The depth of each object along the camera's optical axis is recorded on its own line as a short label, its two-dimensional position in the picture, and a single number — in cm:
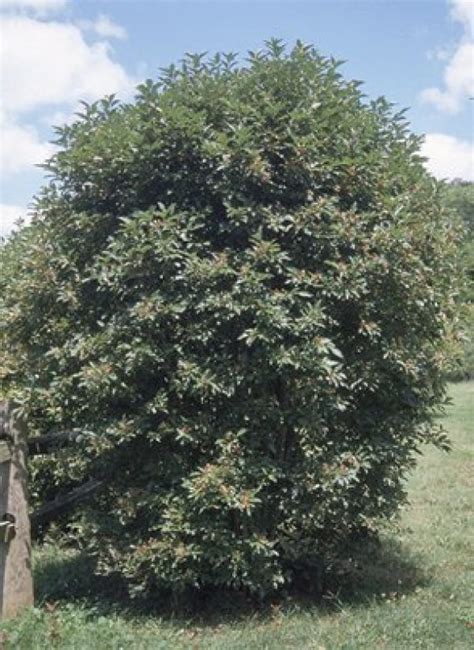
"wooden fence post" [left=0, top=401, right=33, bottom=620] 437
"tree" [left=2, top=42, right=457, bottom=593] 429
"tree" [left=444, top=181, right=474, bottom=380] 507
